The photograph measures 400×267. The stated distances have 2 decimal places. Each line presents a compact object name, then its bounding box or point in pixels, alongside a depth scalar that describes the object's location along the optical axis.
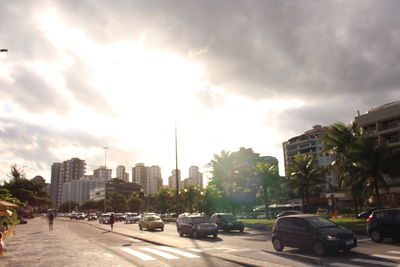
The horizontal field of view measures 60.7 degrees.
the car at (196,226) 21.91
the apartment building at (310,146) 101.57
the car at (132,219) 53.94
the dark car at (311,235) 12.55
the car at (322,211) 47.58
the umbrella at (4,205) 18.28
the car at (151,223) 31.61
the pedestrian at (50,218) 35.88
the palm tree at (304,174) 44.66
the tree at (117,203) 119.25
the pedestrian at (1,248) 13.20
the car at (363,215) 33.59
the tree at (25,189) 59.31
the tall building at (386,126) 51.66
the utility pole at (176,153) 37.31
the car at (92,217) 73.23
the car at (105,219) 51.81
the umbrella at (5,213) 18.73
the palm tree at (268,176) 42.72
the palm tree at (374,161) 31.28
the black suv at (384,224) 16.09
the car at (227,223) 26.27
